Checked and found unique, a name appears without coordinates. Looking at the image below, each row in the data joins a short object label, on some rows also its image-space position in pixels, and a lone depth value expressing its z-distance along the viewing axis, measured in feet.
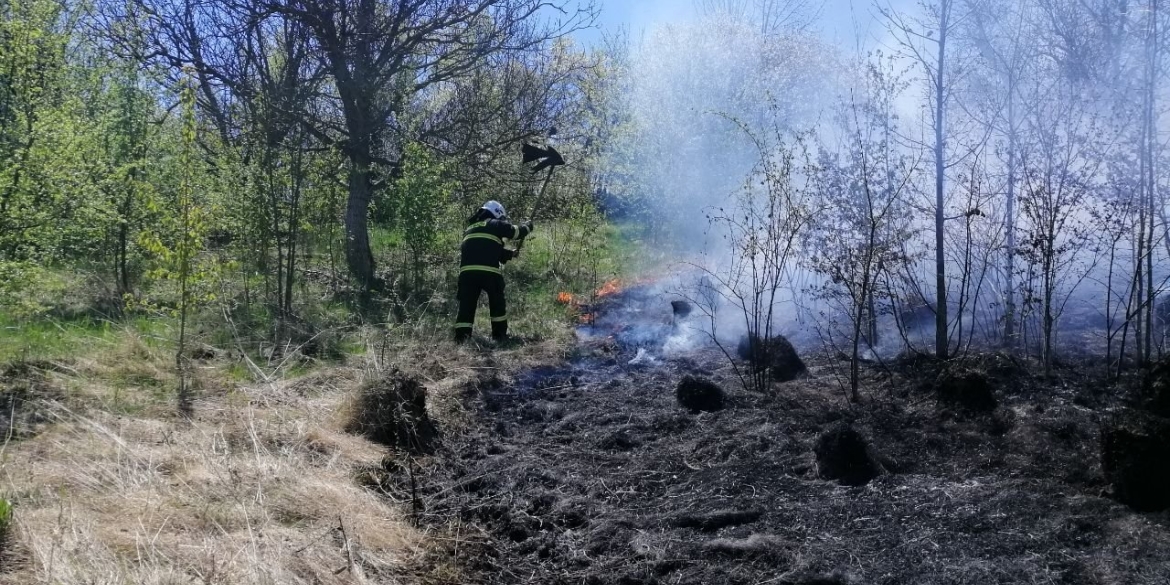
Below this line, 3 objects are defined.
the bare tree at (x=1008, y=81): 27.50
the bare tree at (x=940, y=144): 24.73
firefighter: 33.91
